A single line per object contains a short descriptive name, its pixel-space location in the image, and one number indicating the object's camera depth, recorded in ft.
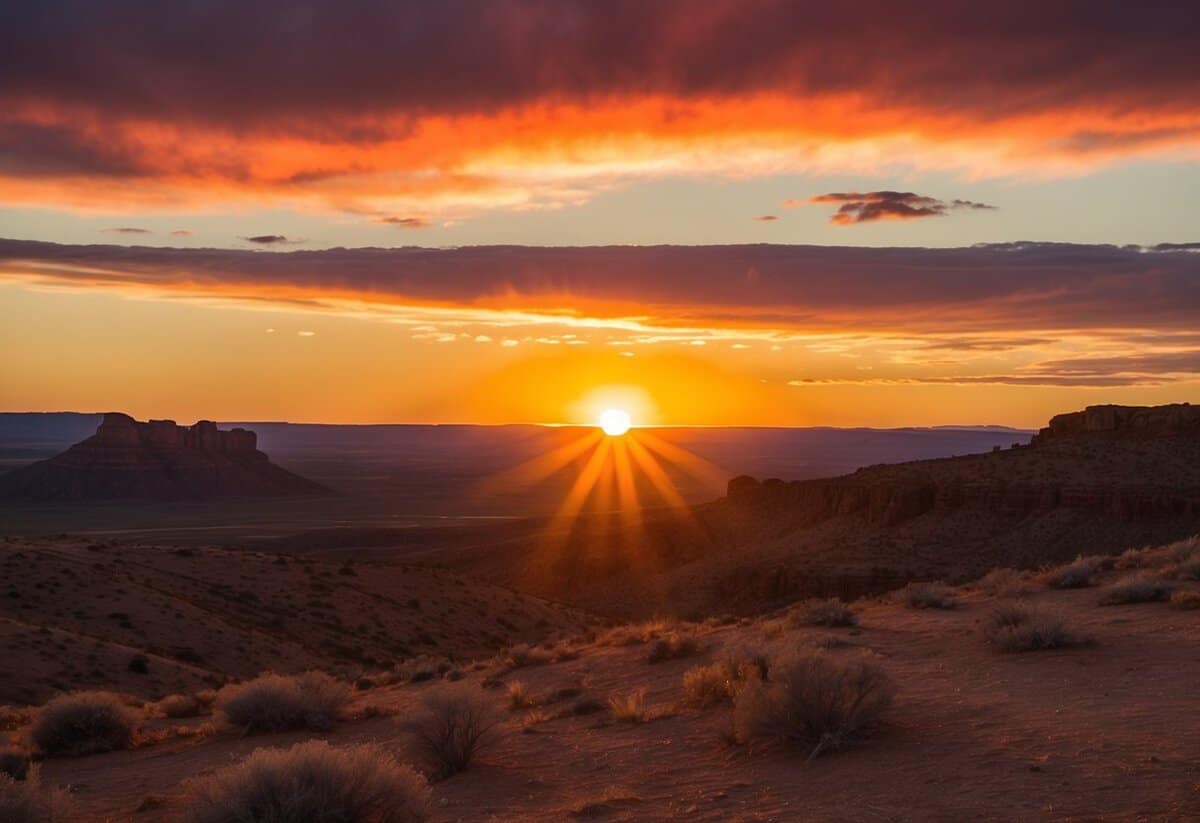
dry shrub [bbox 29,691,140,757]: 55.67
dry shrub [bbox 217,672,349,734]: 54.24
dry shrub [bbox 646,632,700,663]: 61.16
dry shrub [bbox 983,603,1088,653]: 47.93
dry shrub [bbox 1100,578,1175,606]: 59.00
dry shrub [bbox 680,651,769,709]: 45.12
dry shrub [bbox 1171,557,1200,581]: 63.60
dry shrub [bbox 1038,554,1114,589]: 70.23
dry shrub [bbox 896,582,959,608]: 69.10
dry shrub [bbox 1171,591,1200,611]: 54.29
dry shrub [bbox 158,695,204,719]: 68.59
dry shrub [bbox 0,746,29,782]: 48.01
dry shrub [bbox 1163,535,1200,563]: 71.77
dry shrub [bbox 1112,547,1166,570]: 78.02
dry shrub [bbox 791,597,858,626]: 64.69
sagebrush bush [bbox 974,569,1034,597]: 70.95
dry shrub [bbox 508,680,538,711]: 54.34
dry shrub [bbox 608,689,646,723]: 46.14
